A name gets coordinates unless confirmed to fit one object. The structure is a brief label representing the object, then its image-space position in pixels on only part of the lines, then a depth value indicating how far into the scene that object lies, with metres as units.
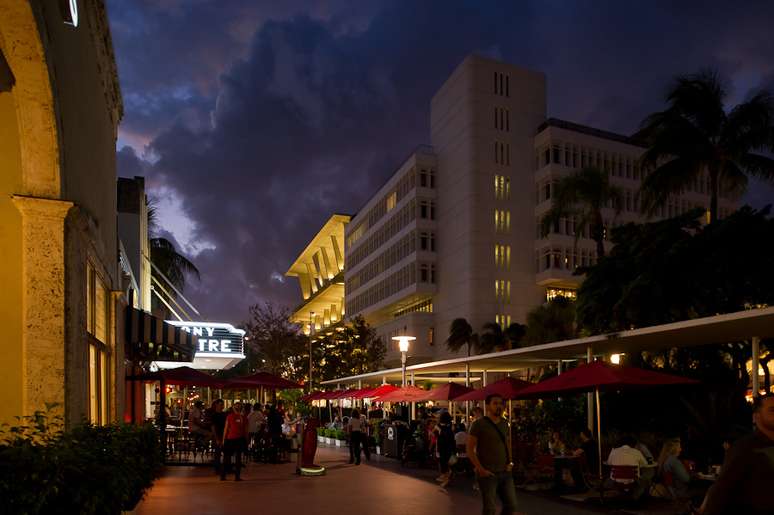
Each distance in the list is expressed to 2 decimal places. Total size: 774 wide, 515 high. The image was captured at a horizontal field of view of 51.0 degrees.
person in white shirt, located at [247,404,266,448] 26.16
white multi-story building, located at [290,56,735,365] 64.69
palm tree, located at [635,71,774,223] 28.12
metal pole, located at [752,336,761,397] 14.47
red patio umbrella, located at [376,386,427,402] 26.24
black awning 17.59
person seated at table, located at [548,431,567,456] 16.73
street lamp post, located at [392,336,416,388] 29.97
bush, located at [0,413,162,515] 5.03
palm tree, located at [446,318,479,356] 61.69
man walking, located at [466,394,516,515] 9.22
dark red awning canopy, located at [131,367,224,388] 23.44
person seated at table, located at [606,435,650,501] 13.45
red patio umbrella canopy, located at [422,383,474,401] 23.03
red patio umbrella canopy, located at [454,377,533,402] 17.59
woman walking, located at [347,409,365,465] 25.03
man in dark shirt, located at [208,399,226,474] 21.72
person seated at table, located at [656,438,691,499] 12.32
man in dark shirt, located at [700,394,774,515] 4.21
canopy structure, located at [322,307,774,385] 13.37
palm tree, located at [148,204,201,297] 42.16
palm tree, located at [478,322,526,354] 58.25
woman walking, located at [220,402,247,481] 19.25
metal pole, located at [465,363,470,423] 25.19
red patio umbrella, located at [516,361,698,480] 14.52
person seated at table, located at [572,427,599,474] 16.23
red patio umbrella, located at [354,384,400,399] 29.30
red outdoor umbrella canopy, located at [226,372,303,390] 26.88
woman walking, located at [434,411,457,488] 19.13
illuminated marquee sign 34.25
